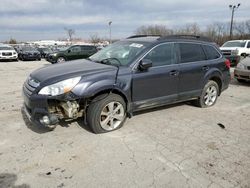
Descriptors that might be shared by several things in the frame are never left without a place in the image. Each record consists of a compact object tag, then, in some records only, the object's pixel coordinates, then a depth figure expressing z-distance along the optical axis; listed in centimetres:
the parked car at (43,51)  2145
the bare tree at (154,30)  3928
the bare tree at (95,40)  6383
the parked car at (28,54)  1782
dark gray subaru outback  301
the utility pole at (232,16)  2625
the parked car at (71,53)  1443
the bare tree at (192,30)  3661
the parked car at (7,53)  1660
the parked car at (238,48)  1278
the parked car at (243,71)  684
